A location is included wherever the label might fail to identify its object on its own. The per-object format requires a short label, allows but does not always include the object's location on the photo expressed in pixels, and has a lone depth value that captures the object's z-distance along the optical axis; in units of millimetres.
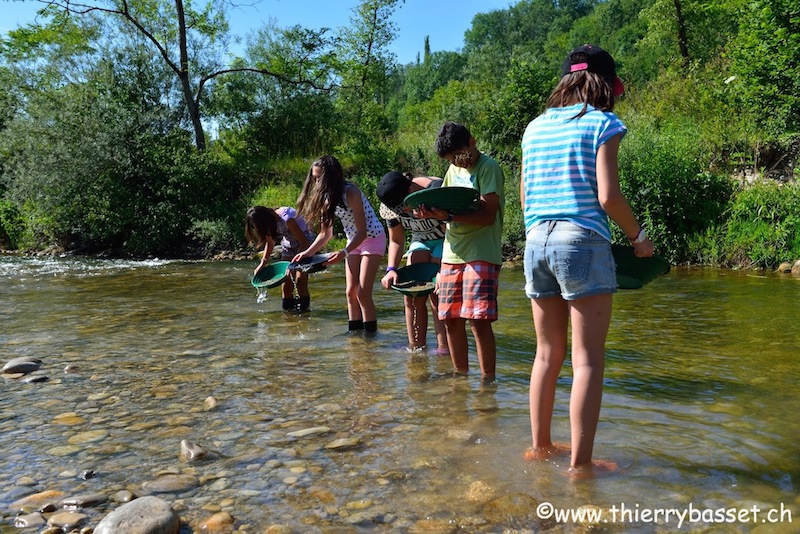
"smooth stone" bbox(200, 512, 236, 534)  2697
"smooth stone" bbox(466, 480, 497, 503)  2904
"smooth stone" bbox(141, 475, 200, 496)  3082
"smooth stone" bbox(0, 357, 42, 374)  5383
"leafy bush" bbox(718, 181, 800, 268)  11578
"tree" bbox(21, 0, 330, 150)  23062
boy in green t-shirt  4242
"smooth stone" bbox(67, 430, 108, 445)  3771
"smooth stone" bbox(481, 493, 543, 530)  2703
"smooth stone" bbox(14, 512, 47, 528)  2736
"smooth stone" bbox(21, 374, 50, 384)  5093
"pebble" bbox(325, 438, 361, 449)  3617
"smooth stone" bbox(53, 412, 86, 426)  4098
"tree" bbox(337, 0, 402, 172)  22266
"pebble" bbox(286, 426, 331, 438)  3818
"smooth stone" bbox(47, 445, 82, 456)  3566
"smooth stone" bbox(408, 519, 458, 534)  2652
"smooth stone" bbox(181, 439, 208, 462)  3445
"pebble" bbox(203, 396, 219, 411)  4389
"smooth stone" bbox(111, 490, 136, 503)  2980
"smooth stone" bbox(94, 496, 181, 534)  2586
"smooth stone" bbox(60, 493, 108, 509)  2916
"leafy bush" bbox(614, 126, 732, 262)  12789
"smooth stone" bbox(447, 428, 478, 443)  3676
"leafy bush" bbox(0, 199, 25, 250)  23594
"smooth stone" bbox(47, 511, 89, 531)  2732
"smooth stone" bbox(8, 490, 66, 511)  2907
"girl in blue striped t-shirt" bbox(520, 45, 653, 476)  2809
